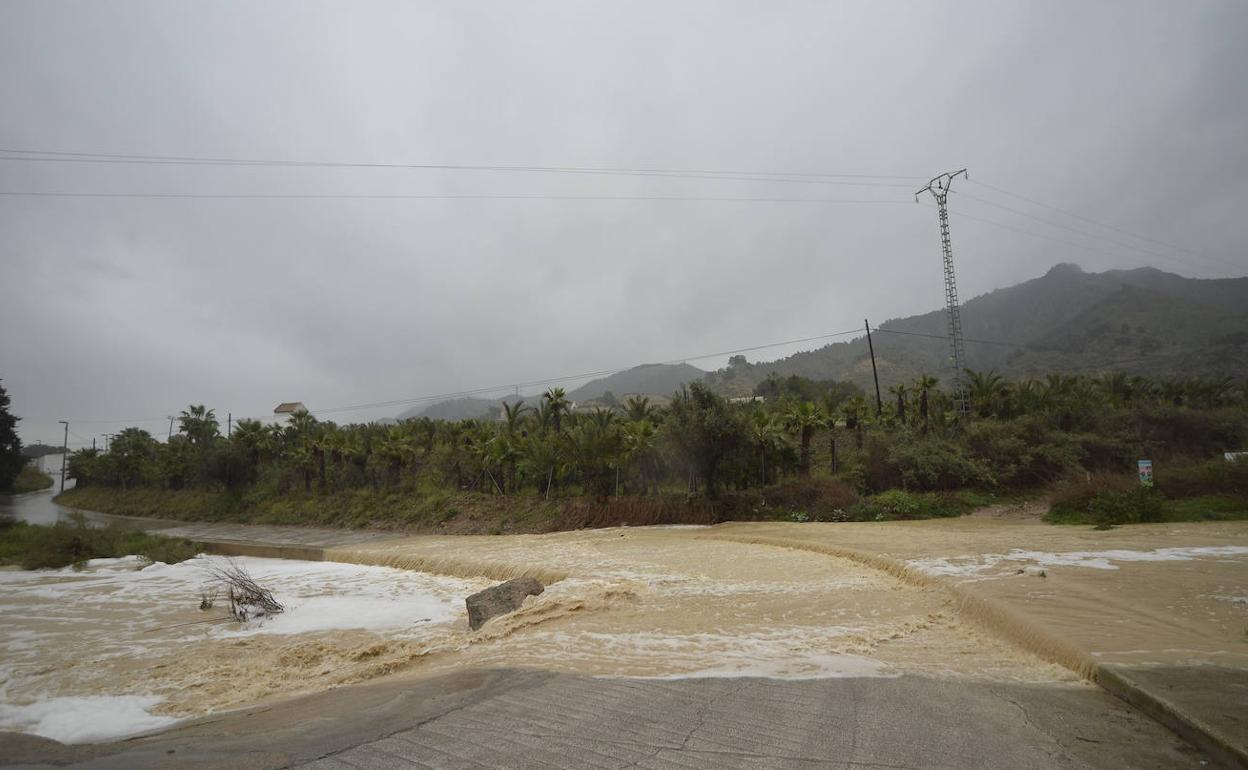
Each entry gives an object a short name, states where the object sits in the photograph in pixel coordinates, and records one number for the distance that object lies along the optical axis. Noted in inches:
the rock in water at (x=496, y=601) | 523.5
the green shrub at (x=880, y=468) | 1266.0
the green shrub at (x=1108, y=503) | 882.8
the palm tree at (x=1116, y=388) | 1689.2
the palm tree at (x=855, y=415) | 1480.1
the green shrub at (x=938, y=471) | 1229.7
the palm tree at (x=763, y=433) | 1267.2
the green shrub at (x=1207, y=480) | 932.0
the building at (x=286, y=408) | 4746.6
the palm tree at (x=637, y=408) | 1565.0
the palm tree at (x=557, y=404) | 1723.7
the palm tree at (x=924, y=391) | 1552.7
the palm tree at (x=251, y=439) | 2156.6
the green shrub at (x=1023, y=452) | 1242.6
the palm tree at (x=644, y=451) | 1352.1
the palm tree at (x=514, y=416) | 1820.0
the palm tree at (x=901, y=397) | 1648.7
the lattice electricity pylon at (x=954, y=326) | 1621.6
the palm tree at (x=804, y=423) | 1365.7
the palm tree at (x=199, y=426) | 2326.2
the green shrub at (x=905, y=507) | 1147.9
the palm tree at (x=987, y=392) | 1646.2
